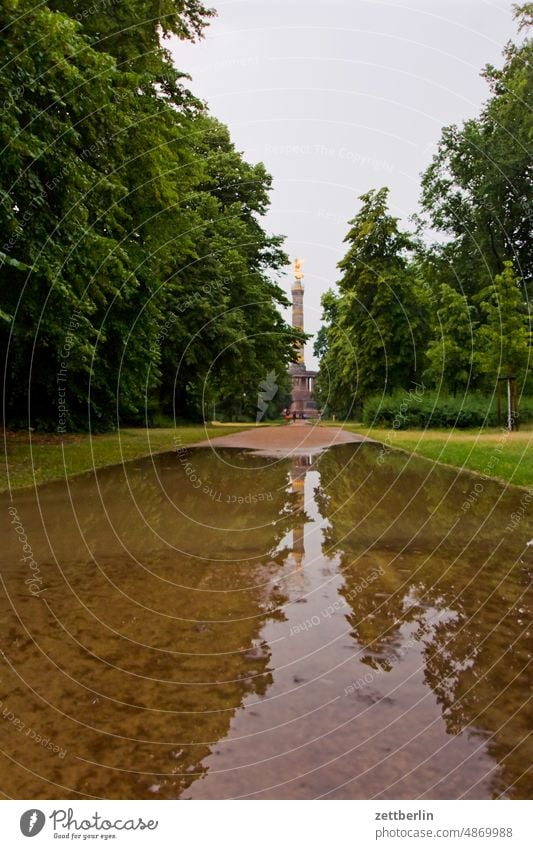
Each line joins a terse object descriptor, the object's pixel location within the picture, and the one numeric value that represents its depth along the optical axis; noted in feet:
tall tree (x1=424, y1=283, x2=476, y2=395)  112.78
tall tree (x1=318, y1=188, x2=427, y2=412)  133.59
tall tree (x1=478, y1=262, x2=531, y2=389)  81.66
